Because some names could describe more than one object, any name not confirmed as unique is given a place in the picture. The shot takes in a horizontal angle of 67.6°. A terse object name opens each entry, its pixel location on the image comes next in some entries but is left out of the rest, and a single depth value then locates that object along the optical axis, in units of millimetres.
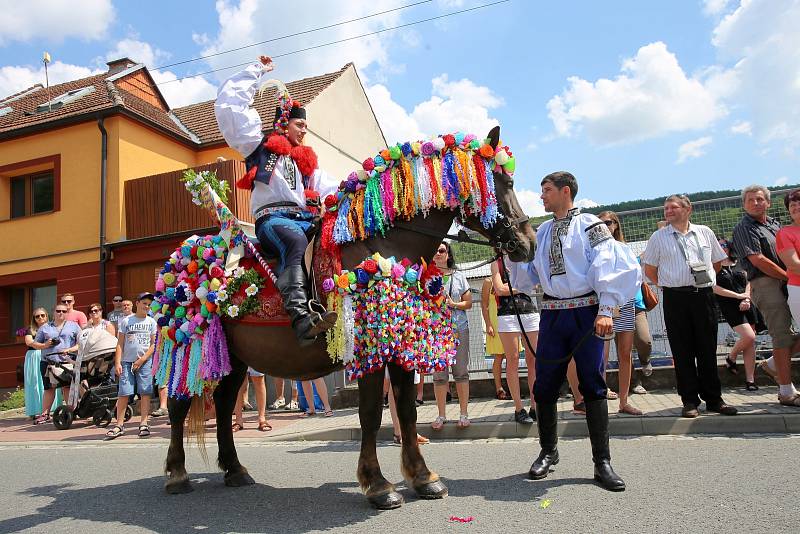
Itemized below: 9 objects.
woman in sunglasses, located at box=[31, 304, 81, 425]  11078
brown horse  4031
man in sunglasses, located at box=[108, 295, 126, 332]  12203
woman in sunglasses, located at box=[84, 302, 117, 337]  10758
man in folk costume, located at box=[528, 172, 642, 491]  4227
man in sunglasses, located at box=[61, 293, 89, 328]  11930
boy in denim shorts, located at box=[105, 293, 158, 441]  9211
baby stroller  10242
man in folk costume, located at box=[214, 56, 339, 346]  4316
